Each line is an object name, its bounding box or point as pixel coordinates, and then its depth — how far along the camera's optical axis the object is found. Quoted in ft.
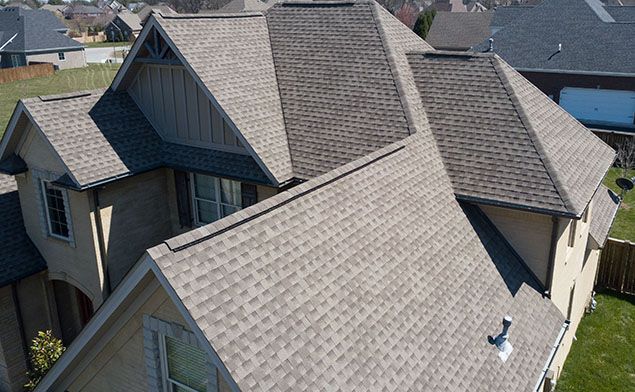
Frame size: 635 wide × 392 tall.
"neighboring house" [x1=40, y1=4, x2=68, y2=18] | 538.06
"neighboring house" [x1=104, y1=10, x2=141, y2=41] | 326.65
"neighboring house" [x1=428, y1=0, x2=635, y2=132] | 115.65
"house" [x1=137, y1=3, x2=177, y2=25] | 352.79
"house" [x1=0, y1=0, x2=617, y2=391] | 25.13
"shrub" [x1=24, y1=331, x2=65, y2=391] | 41.45
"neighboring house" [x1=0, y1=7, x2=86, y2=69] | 201.87
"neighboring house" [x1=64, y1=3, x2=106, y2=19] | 481.05
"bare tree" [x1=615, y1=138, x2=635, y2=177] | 87.98
